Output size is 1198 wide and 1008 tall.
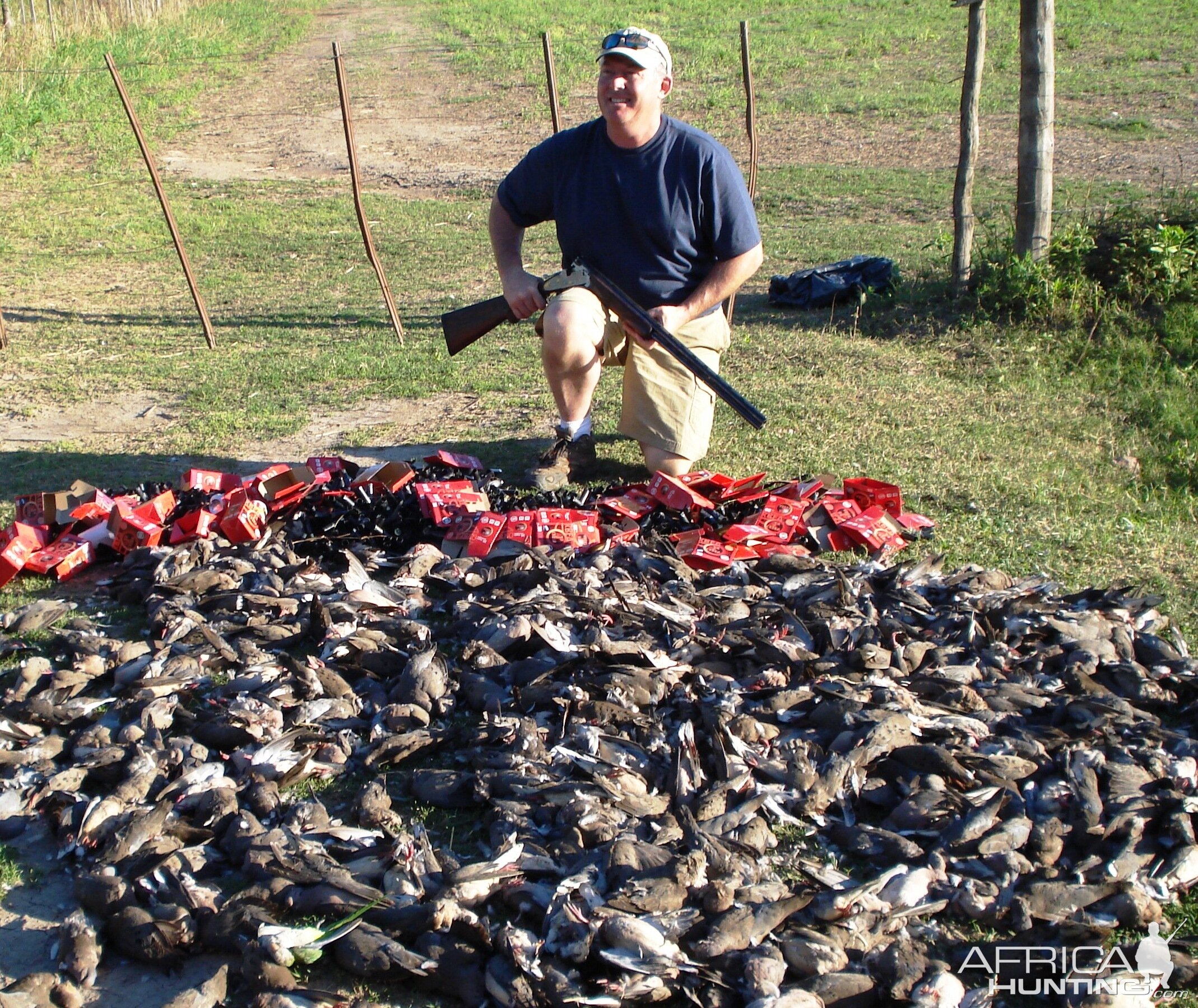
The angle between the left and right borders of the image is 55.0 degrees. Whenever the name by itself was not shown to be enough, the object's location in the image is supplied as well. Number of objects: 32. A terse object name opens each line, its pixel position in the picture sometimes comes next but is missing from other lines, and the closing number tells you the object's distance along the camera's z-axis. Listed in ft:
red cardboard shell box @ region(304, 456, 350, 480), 17.68
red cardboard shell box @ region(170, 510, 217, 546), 15.81
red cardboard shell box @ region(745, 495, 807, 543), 15.83
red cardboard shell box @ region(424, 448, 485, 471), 17.94
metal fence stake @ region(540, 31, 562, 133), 27.73
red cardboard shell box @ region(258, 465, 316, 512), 16.39
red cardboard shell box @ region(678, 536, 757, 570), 14.96
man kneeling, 17.30
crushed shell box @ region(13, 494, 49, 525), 16.48
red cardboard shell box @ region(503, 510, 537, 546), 15.53
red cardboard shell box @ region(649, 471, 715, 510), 16.48
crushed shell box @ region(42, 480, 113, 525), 16.37
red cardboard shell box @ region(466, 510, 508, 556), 15.37
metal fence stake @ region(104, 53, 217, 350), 27.02
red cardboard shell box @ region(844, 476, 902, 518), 16.84
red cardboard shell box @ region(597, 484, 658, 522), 16.39
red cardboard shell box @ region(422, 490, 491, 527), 16.06
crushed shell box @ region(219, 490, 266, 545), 15.75
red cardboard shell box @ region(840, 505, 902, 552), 15.76
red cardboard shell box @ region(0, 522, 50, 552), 15.75
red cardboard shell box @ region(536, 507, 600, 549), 15.51
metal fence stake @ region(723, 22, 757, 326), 29.22
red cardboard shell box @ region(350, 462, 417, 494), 16.92
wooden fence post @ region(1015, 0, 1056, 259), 25.95
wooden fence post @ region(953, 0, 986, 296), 27.78
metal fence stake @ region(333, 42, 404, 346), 27.45
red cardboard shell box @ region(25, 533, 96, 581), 15.37
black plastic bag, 28.60
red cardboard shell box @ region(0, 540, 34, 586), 15.15
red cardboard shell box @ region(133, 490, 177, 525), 16.02
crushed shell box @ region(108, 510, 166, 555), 15.71
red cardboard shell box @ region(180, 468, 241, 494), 17.11
